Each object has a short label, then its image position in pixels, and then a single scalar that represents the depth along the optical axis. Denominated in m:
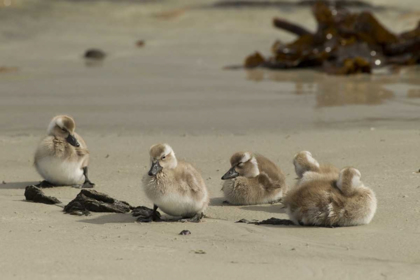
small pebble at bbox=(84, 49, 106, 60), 34.72
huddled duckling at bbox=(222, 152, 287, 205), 14.87
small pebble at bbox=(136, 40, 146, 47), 37.66
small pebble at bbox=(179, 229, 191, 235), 12.23
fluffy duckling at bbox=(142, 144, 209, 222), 13.20
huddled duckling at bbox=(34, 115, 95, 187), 15.87
